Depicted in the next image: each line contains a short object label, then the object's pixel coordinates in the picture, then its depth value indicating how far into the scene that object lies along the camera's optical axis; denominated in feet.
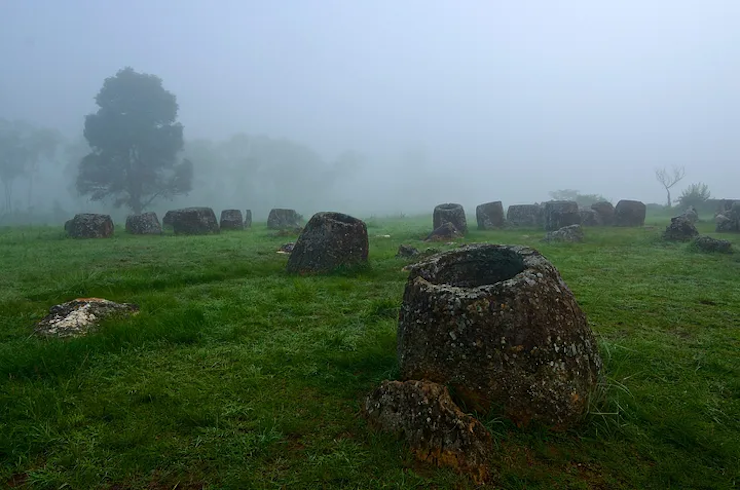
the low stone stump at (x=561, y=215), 65.33
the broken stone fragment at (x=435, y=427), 9.32
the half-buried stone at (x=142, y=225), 63.26
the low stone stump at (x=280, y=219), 80.96
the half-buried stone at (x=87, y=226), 55.88
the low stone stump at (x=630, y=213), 73.31
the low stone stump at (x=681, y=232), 48.37
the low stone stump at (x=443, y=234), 54.52
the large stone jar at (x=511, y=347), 10.93
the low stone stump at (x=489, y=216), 74.18
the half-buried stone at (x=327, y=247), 31.42
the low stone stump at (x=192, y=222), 65.57
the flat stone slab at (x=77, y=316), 16.54
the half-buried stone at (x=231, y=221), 76.64
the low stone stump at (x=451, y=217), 65.31
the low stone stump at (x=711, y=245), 39.50
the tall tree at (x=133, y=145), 133.80
